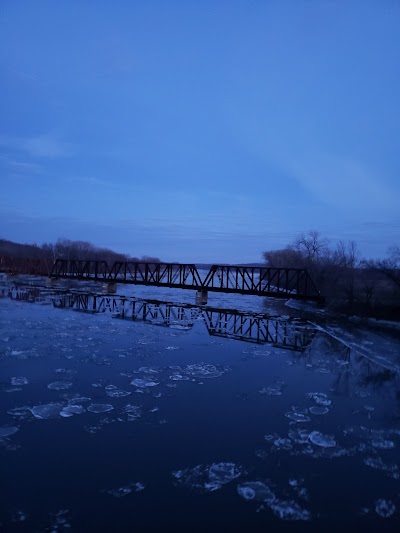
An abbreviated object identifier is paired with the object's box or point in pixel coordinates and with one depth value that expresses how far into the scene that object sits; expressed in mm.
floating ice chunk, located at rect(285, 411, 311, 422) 7634
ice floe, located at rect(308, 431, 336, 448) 6574
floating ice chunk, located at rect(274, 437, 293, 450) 6405
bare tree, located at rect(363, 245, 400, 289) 29562
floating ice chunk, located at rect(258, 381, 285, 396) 9323
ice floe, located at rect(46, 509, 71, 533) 4232
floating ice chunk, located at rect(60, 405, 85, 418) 7433
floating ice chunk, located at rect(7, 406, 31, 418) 7248
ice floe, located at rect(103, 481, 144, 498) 4905
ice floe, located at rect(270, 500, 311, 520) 4594
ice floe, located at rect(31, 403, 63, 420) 7285
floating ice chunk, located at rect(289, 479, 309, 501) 5000
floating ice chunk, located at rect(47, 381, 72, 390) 8888
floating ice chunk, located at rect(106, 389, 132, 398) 8539
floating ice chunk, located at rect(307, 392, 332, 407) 8719
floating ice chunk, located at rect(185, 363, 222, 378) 10688
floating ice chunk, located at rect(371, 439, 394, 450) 6617
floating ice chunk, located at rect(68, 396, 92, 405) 8070
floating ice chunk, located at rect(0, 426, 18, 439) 6410
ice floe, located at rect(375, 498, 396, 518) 4730
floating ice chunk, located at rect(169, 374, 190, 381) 10101
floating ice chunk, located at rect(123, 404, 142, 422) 7419
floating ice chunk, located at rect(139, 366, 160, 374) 10673
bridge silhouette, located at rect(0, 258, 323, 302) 29969
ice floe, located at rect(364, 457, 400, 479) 5736
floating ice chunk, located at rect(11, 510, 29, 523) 4328
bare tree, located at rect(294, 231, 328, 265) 73450
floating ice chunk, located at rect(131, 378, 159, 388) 9447
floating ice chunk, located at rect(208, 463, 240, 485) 5359
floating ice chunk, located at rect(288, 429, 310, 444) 6708
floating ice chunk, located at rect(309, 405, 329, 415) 8062
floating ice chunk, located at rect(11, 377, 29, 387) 9035
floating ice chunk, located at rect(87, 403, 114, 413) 7684
